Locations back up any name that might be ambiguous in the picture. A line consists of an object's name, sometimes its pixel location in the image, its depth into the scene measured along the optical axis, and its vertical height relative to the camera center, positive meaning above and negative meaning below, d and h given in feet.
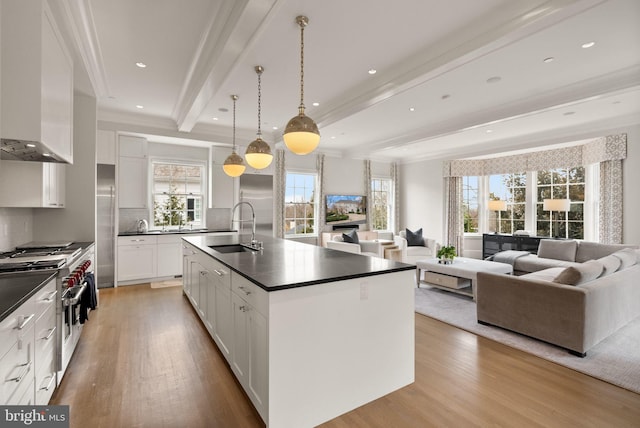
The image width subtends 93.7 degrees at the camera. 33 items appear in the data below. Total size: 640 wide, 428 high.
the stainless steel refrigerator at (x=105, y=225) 16.72 -0.68
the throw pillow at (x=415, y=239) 23.86 -2.02
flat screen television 26.30 +0.33
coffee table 14.51 -2.96
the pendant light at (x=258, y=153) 11.39 +2.28
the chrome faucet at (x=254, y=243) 10.95 -1.11
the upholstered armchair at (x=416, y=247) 22.93 -2.60
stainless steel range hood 7.14 +1.65
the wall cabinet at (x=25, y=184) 9.37 +0.92
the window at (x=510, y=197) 23.43 +1.38
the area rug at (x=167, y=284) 17.32 -4.20
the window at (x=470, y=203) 25.99 +0.96
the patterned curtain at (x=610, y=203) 17.03 +0.68
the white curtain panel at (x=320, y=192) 25.72 +1.85
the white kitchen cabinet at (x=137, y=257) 17.24 -2.60
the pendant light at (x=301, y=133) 8.29 +2.24
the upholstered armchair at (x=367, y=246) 21.66 -2.42
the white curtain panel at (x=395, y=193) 30.17 +2.08
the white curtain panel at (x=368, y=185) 28.37 +2.71
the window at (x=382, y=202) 29.68 +1.16
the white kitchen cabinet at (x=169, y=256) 18.21 -2.62
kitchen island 5.77 -2.57
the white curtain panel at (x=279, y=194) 23.45 +1.51
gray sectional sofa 9.13 -2.94
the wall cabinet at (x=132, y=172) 17.69 +2.42
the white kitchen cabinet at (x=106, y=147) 16.83 +3.73
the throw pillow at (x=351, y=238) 21.56 -1.75
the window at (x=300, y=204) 24.71 +0.77
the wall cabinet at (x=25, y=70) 6.59 +3.22
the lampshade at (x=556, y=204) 19.31 +0.66
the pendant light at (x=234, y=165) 13.21 +2.12
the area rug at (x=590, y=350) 8.19 -4.30
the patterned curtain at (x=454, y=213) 25.66 +0.08
